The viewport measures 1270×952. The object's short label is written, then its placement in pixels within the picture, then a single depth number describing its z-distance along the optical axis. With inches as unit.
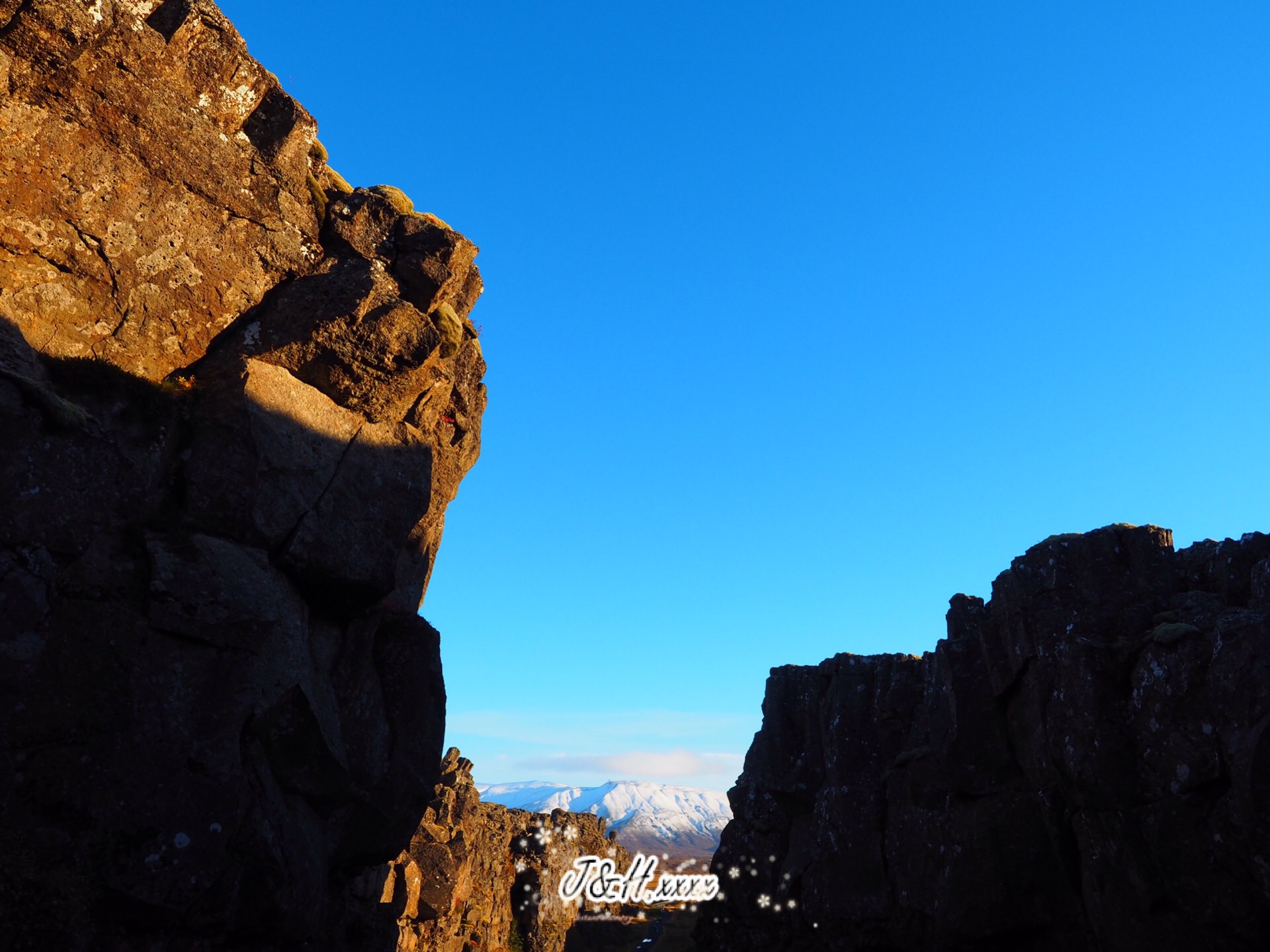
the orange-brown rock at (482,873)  2057.1
